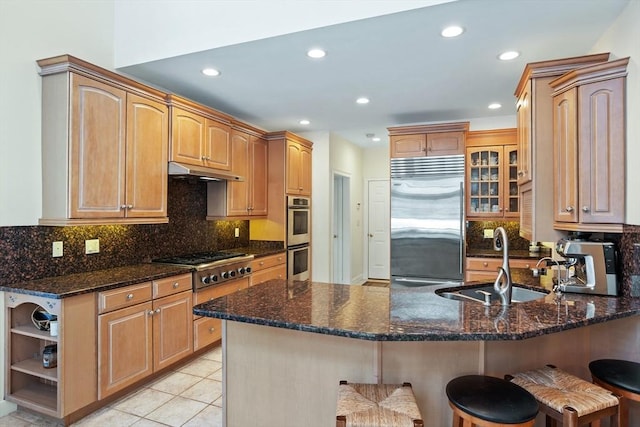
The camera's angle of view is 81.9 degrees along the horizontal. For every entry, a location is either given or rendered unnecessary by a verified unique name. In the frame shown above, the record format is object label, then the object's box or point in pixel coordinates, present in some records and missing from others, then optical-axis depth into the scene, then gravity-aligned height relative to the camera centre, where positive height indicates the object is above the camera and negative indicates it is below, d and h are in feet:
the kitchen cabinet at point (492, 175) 14.67 +1.63
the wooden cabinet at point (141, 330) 8.40 -2.88
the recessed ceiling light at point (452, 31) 7.95 +4.05
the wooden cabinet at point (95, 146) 8.32 +1.72
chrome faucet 6.80 -1.21
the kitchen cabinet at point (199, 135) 11.11 +2.65
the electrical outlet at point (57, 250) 8.98 -0.83
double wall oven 16.12 -0.97
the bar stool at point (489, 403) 4.66 -2.48
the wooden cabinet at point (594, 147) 7.11 +1.37
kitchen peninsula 5.58 -2.21
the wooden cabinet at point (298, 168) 16.16 +2.21
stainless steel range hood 10.88 +1.39
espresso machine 7.37 -1.06
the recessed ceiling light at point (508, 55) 9.22 +4.09
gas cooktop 11.39 -1.38
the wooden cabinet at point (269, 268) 13.92 -2.08
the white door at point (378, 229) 23.63 -0.86
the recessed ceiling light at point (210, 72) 10.30 +4.11
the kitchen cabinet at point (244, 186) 13.75 +1.19
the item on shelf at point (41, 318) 8.09 -2.29
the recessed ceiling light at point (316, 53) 9.05 +4.07
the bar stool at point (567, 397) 4.90 -2.53
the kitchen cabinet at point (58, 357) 7.58 -3.10
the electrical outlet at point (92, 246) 9.68 -0.80
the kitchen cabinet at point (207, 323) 11.09 -3.35
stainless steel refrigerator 14.37 -0.17
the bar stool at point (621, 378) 5.51 -2.52
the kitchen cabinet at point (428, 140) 14.52 +3.07
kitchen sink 7.89 -1.72
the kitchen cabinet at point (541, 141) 8.18 +1.68
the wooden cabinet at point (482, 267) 13.76 -1.95
